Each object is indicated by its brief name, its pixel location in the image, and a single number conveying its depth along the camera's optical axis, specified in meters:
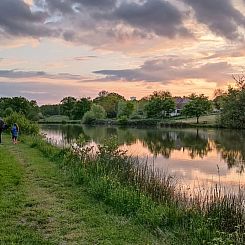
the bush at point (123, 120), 70.04
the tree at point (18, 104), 57.11
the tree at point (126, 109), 81.73
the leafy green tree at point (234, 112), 48.72
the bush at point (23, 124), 25.57
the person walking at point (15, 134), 19.29
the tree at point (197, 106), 62.99
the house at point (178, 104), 80.50
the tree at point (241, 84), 56.55
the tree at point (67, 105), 96.04
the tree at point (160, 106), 73.43
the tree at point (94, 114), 78.66
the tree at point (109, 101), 96.15
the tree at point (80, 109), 92.00
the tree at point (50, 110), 110.35
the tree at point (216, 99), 78.65
